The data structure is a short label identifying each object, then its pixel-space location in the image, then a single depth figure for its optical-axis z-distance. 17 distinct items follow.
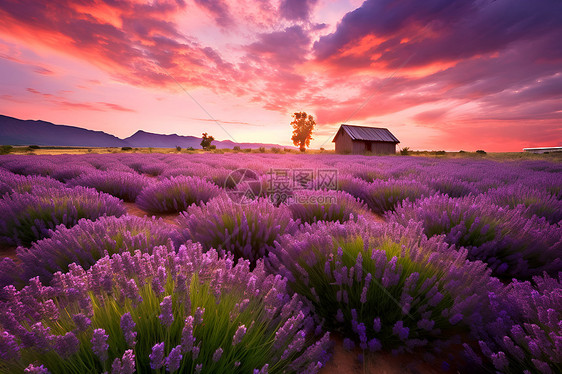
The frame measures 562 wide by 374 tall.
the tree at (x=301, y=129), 63.47
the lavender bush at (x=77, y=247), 1.65
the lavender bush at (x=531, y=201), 3.05
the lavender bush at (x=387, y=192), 4.16
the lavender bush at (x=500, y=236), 2.04
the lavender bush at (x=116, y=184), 4.80
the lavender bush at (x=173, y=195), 3.96
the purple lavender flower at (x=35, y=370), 0.63
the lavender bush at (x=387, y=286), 1.34
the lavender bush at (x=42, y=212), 2.53
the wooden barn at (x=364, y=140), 35.29
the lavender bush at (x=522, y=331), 0.95
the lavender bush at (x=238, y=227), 2.16
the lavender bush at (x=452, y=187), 4.70
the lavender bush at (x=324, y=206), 3.05
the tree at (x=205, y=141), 73.94
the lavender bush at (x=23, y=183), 3.67
